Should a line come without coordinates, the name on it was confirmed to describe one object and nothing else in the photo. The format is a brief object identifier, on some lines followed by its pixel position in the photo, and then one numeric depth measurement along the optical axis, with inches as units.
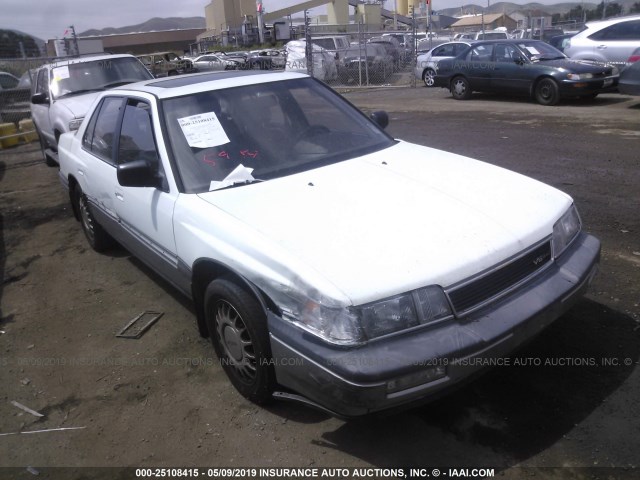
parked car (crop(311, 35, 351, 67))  908.0
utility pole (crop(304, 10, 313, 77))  617.6
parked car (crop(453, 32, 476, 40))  1155.9
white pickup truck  347.3
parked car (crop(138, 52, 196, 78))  1072.6
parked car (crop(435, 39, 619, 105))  454.9
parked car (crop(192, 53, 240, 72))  1060.7
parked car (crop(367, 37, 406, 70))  830.5
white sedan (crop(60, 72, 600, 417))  92.4
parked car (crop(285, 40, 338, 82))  764.6
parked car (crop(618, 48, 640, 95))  407.2
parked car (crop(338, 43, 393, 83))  779.4
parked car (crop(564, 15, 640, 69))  480.4
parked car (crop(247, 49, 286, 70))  1005.1
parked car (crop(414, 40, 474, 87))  655.8
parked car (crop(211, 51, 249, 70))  1042.8
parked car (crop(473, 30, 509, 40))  899.7
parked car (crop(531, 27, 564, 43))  934.7
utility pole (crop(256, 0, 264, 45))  1887.3
